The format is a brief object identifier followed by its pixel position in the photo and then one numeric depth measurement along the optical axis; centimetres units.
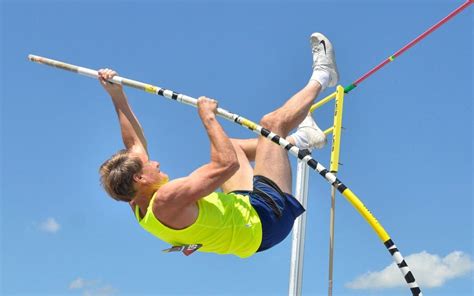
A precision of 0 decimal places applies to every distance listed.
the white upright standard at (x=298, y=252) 719
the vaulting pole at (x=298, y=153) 521
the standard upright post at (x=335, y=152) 698
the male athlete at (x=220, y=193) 519
